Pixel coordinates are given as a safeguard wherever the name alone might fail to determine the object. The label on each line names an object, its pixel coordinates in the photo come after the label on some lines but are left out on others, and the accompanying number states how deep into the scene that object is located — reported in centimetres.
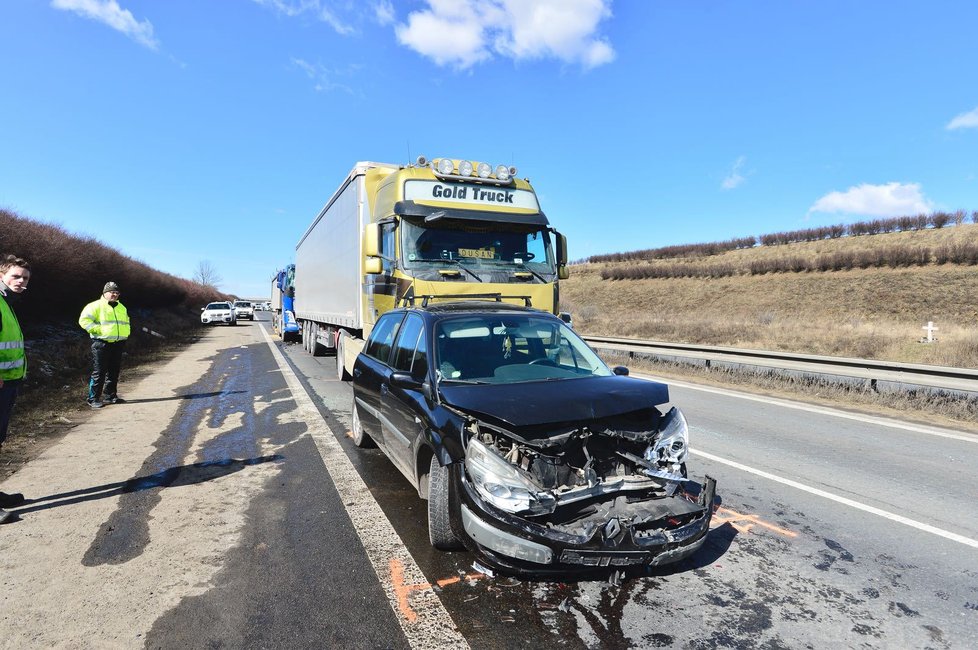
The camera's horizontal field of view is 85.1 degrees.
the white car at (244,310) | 4528
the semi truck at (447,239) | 818
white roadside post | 1901
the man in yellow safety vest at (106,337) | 840
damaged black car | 285
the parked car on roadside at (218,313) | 3691
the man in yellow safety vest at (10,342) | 420
